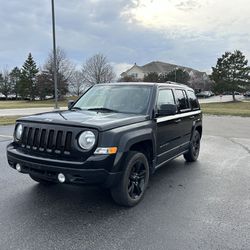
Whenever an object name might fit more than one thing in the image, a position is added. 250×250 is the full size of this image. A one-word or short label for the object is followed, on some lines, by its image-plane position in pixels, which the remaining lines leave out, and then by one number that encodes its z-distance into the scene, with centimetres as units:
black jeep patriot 372
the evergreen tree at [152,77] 6650
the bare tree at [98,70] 5248
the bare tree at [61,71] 5112
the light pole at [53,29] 1736
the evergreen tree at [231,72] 4834
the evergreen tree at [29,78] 5859
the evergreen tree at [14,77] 7319
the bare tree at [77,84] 5556
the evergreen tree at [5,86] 7325
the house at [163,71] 8858
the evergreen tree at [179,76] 7556
